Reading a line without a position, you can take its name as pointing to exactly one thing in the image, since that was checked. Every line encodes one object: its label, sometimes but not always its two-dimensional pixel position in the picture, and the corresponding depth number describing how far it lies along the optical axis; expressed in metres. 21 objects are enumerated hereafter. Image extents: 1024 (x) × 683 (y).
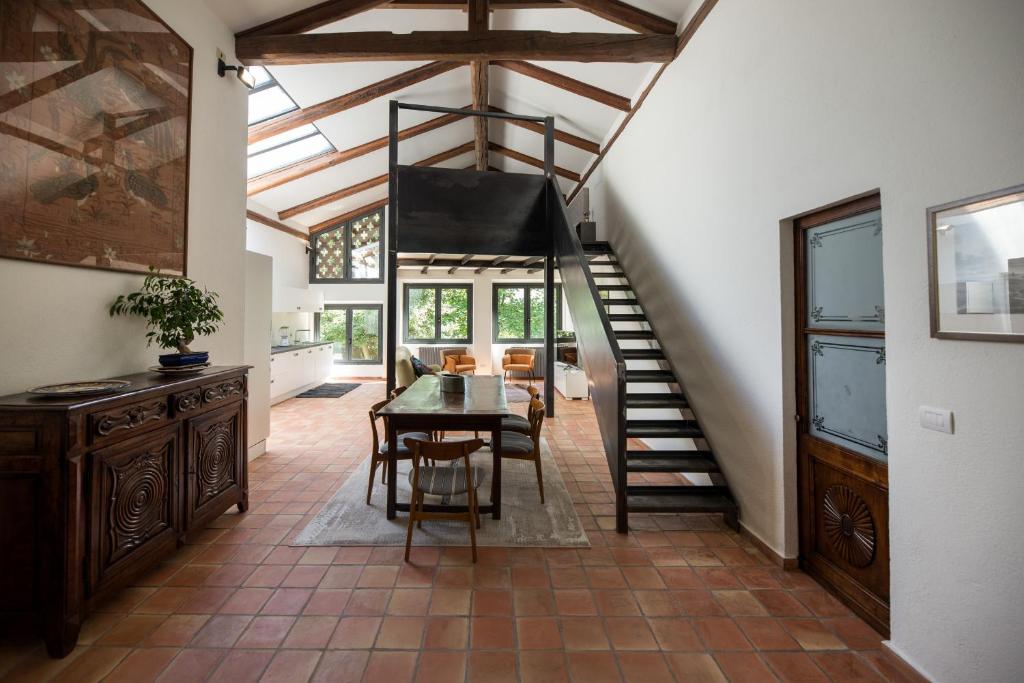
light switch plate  1.62
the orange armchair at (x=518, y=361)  10.65
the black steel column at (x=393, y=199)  5.20
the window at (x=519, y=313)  11.74
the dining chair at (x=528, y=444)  3.36
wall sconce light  3.63
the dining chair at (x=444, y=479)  2.54
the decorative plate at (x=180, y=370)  2.68
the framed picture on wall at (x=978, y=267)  1.43
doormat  8.50
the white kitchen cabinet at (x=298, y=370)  7.52
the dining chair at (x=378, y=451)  3.16
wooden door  2.08
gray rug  2.88
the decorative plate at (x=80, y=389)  1.94
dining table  2.97
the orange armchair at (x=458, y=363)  10.31
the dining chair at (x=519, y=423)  3.76
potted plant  2.70
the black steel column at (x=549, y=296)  5.72
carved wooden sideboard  1.80
